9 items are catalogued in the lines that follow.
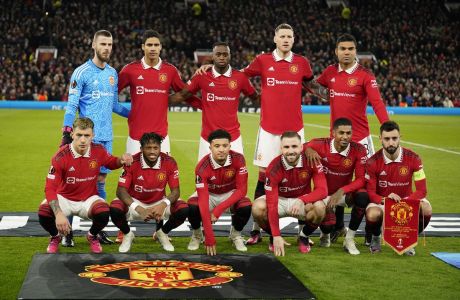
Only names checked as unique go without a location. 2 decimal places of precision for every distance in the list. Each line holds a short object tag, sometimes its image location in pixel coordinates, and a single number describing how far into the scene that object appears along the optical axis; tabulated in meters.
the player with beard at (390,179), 7.48
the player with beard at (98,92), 8.01
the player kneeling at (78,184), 7.34
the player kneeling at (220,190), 7.53
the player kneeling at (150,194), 7.44
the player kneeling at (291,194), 7.49
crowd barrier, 35.28
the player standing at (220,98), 8.32
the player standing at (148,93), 8.30
